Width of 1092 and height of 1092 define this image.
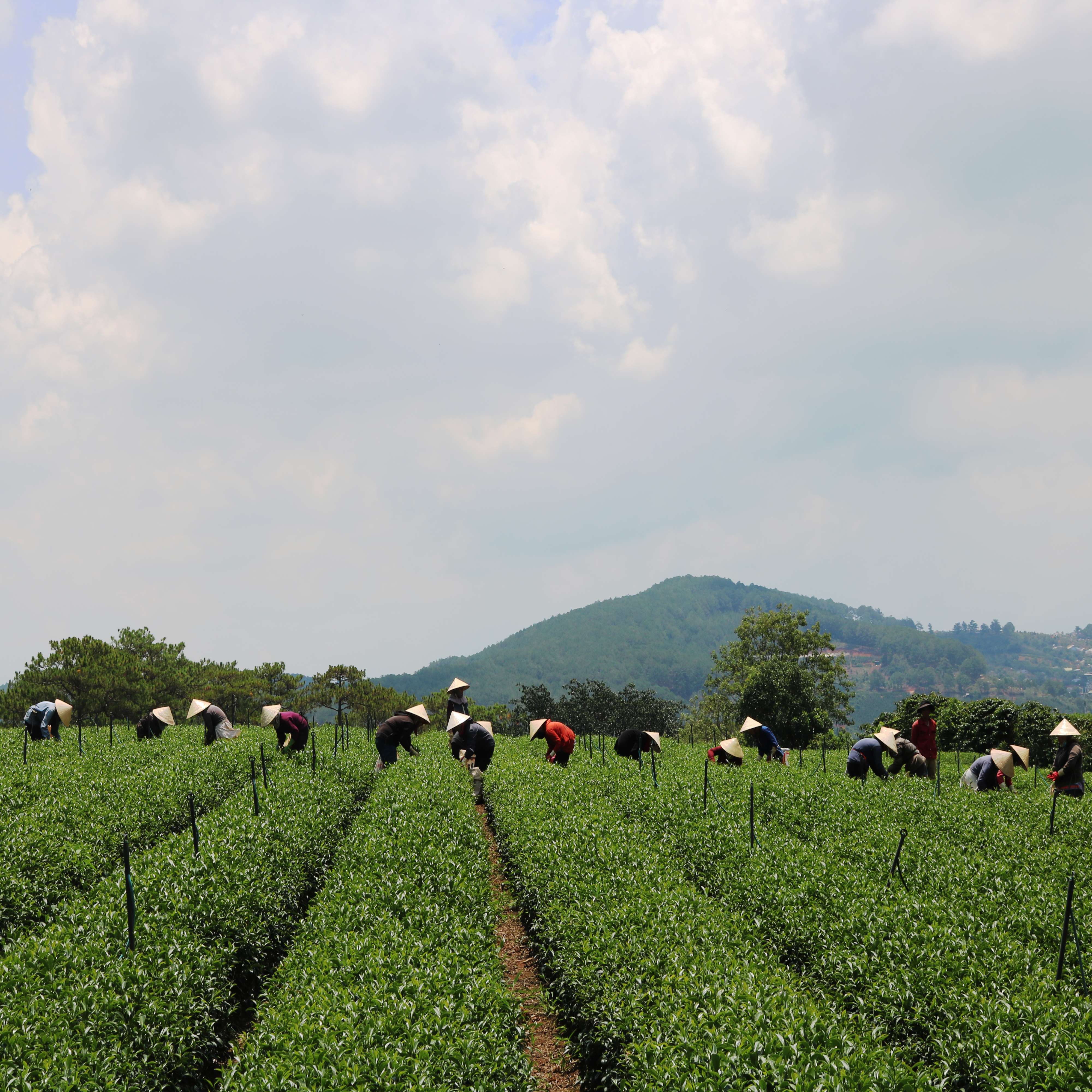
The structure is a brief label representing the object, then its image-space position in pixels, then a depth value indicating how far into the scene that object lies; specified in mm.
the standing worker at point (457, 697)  22094
